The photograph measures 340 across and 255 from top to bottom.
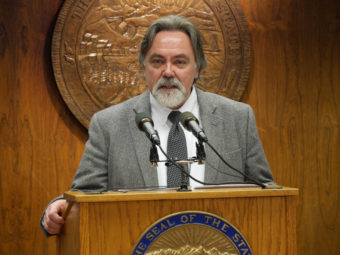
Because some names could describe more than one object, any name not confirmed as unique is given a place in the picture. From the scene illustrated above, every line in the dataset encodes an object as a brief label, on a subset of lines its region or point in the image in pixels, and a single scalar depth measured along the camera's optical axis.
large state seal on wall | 6.35
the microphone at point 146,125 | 5.48
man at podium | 5.84
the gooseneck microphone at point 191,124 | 5.49
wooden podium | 5.42
